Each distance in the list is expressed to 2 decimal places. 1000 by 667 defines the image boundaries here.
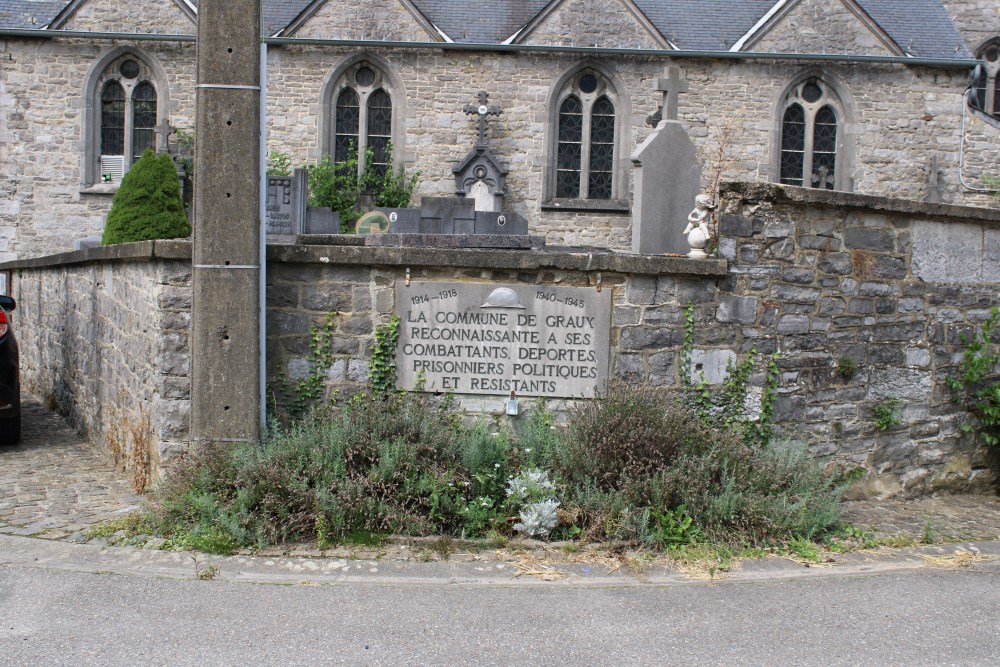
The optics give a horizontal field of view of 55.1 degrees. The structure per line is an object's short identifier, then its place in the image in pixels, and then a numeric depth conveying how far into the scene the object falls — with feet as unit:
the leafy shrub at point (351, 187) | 64.13
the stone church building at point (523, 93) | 65.77
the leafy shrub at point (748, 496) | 18.92
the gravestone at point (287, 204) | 51.34
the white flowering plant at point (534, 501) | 18.72
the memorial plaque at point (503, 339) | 22.09
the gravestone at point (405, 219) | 42.01
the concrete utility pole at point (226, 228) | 20.02
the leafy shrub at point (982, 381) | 25.58
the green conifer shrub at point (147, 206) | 48.01
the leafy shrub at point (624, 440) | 19.52
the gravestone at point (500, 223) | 40.73
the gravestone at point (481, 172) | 64.34
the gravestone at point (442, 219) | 41.22
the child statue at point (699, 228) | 22.70
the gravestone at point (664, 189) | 30.76
